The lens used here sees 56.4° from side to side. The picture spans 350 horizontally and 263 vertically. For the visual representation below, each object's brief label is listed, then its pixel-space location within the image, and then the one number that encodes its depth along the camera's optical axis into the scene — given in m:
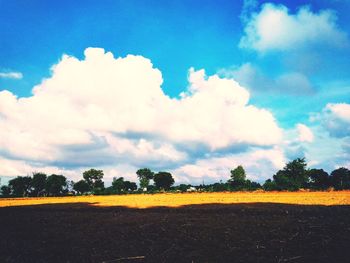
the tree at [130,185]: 162.73
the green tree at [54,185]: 137.25
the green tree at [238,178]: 100.69
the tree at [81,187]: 146.50
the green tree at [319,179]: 93.12
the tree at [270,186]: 84.00
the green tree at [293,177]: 79.88
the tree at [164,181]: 153.62
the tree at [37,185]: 135.50
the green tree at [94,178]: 153.38
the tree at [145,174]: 158.20
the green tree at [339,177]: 88.84
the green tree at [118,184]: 156.88
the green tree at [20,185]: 134.38
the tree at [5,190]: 134.79
